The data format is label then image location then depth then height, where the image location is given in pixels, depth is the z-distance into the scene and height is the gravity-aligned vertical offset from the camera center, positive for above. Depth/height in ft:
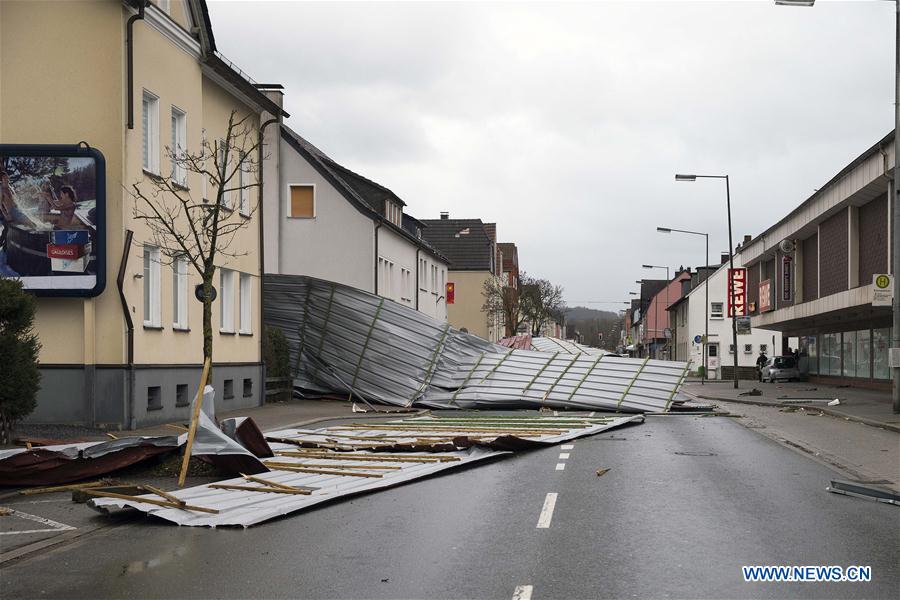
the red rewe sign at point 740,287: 182.80 +6.06
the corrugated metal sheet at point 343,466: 31.71 -6.42
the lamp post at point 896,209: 73.41 +8.16
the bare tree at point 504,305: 253.69 +3.82
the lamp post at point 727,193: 142.02 +18.53
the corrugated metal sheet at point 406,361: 95.40 -4.14
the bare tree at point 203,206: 44.86 +8.12
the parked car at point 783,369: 178.29 -8.83
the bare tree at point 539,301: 262.06 +5.23
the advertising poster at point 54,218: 59.98 +6.19
